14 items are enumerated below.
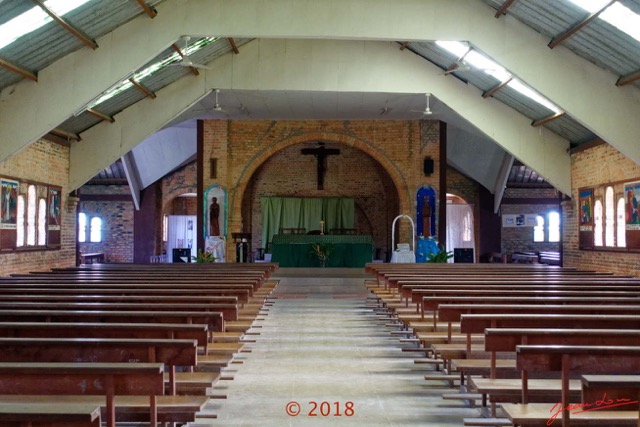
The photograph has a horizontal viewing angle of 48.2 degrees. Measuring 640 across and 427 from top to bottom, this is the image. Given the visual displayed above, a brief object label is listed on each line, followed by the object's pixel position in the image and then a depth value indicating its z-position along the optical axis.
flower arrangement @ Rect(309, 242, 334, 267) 19.22
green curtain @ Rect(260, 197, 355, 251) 23.66
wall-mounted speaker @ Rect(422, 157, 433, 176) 20.61
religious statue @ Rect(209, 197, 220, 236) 20.61
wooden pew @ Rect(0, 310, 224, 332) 5.08
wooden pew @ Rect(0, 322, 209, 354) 4.42
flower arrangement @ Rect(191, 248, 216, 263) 18.09
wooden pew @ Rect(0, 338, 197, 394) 3.69
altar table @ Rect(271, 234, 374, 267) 19.42
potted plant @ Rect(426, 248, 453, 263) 17.70
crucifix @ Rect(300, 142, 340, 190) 23.34
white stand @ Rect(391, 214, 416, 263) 18.05
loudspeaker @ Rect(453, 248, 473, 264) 23.73
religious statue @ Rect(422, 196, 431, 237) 20.42
